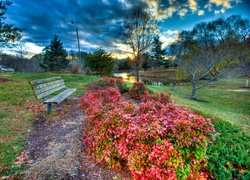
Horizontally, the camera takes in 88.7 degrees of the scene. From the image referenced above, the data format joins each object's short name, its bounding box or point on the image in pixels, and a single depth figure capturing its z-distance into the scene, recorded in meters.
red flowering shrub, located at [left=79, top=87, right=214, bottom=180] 1.82
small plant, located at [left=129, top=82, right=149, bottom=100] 7.61
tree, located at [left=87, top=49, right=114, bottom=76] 17.75
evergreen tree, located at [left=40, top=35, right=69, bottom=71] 28.11
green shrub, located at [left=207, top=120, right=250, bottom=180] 1.99
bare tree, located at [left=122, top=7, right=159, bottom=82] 18.36
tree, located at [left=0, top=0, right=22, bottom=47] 8.49
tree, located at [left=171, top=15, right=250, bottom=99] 13.17
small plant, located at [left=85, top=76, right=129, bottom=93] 8.78
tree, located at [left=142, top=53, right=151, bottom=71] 43.88
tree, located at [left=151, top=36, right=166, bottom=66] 43.06
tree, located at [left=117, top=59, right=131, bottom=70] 59.84
